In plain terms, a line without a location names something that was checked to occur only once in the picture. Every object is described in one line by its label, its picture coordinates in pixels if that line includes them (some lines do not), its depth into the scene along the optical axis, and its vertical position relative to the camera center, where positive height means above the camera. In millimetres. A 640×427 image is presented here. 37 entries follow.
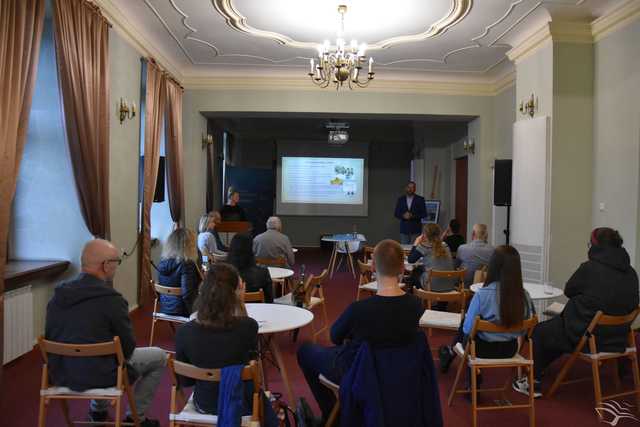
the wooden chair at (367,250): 6395 -644
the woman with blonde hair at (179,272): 3969 -610
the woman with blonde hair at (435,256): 4691 -531
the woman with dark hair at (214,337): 2135 -621
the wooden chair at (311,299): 4016 -890
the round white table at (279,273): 4648 -724
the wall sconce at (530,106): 5879 +1223
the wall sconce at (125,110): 5230 +987
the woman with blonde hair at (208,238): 5762 -464
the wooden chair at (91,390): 2254 -874
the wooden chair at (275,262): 5172 -669
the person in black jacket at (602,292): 3203 -590
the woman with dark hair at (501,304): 2856 -617
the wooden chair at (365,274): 5098 -800
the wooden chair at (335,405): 2449 -1036
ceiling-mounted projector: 10639 +1562
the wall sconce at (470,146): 8502 +1034
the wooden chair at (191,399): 2027 -891
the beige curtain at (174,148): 6926 +759
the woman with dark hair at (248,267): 3719 -528
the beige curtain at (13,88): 3062 +718
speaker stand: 6895 -319
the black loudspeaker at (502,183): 6695 +294
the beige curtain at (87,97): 3918 +885
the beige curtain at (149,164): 5824 +429
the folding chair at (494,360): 2838 -961
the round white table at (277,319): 2762 -727
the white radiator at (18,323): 3709 -1010
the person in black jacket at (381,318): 2168 -528
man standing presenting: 8805 -194
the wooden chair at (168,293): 3854 -765
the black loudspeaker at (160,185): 6531 +191
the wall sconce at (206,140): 8430 +1056
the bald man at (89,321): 2352 -608
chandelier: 4914 +1485
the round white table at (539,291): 3777 -723
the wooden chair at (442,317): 3600 -904
